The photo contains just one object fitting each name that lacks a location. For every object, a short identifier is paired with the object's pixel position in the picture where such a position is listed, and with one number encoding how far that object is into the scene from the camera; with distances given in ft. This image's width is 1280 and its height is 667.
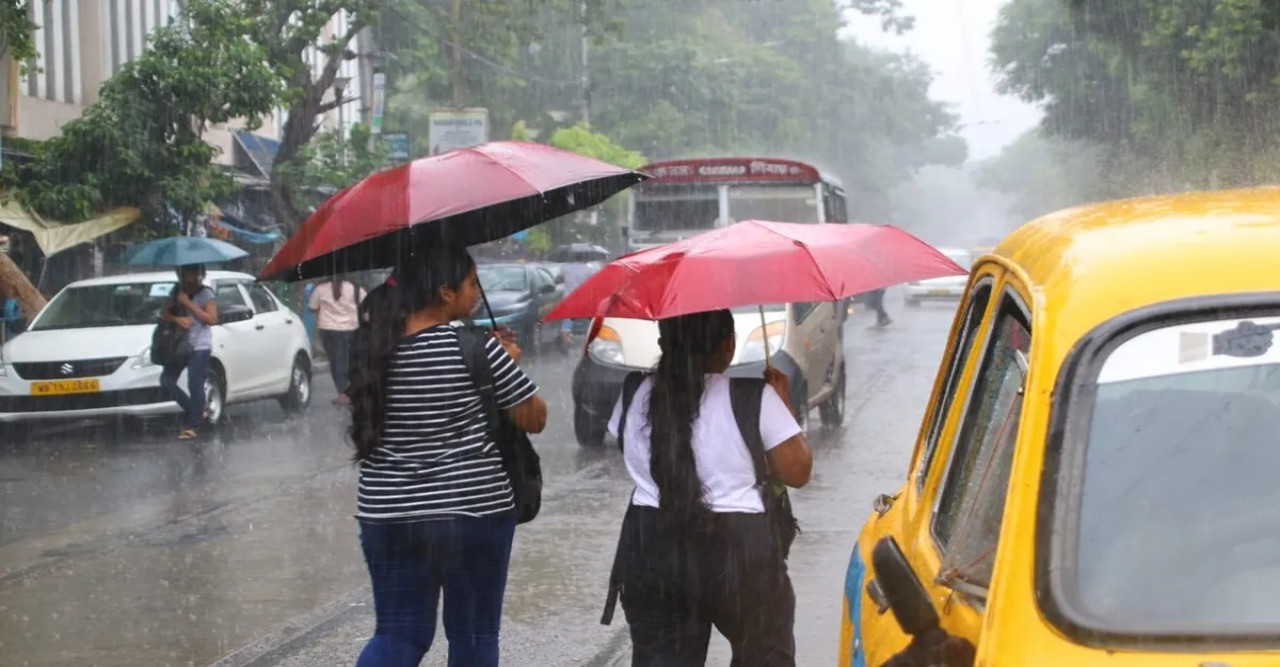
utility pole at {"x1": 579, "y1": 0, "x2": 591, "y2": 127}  137.90
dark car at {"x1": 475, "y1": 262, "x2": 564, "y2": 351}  81.87
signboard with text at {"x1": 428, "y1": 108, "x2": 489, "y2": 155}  90.74
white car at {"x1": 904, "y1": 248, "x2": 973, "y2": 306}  135.23
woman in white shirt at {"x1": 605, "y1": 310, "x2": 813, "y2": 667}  13.24
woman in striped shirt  13.83
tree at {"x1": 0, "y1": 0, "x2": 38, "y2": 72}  57.31
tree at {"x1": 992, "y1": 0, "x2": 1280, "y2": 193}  73.51
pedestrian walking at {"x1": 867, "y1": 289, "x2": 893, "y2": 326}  103.60
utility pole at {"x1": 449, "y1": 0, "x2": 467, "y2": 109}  93.76
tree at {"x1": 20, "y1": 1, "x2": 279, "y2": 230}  66.44
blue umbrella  53.72
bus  63.98
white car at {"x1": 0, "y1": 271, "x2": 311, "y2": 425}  47.47
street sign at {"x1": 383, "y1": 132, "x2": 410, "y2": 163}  93.30
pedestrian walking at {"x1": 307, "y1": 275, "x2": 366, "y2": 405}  51.39
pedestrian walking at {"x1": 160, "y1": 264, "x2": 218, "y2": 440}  46.39
